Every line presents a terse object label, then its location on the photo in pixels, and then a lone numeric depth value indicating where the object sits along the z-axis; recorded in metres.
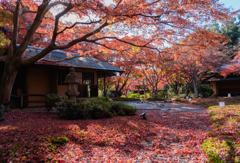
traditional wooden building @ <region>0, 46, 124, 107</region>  9.16
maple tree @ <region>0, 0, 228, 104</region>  5.71
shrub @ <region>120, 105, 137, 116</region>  7.48
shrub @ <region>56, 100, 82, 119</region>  6.05
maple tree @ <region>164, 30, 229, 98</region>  13.33
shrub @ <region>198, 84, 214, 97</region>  17.56
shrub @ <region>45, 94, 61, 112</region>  7.10
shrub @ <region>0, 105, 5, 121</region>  5.14
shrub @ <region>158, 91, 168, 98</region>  20.11
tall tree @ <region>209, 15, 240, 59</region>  27.34
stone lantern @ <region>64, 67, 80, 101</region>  7.56
